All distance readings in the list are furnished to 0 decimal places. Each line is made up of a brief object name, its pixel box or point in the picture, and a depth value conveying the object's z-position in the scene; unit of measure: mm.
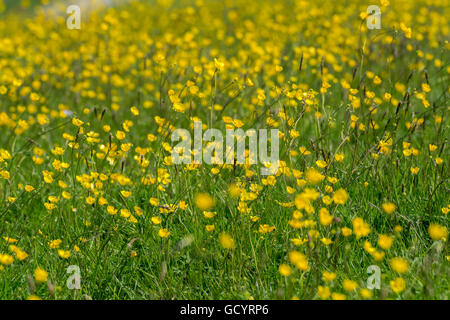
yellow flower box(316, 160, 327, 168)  5469
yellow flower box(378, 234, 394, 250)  4253
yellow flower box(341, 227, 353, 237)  4527
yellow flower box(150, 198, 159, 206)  5172
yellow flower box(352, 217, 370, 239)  4309
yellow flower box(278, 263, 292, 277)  4056
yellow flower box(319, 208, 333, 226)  4336
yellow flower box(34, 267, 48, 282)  4441
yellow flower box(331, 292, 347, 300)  3982
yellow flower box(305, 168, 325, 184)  5035
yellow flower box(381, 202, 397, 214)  4605
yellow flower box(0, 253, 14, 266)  4367
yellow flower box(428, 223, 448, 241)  4441
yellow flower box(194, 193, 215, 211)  5375
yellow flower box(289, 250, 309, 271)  4066
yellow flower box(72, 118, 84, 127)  5797
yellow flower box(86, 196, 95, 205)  5266
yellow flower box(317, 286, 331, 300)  3973
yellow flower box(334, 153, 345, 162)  5666
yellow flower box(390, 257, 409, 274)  4098
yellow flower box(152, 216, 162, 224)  5109
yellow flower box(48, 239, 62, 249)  5148
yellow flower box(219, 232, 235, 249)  4777
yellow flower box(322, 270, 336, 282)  4133
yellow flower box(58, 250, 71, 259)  4789
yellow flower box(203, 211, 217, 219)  5368
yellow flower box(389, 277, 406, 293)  4102
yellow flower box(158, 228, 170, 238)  4895
